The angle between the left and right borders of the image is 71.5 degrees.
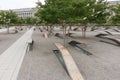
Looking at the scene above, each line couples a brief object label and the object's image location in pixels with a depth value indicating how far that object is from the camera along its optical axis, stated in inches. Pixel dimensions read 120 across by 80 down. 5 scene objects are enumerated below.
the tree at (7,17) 586.9
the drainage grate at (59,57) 153.0
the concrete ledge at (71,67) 117.5
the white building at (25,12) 2292.3
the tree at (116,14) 381.5
